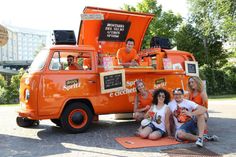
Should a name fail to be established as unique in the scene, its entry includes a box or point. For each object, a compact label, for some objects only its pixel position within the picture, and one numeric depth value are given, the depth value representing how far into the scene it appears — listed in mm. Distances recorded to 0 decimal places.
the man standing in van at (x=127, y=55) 6076
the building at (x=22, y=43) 69378
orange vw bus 4949
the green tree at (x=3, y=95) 16284
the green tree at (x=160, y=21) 21009
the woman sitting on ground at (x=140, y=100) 5262
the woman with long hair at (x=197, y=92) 4685
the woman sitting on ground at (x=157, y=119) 4606
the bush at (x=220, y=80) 16679
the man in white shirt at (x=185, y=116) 4293
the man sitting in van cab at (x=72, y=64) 5331
